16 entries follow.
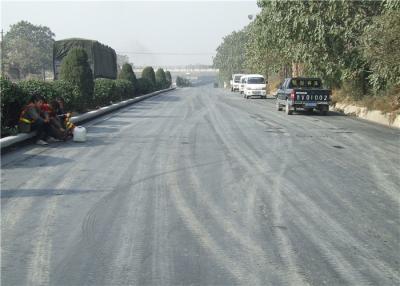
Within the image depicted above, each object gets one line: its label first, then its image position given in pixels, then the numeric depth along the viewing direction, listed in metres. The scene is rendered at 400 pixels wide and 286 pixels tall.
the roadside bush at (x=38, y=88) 14.56
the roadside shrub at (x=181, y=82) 115.75
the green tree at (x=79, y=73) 20.11
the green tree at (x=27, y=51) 97.31
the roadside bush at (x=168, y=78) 75.66
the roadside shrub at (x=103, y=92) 24.06
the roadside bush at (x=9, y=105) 12.52
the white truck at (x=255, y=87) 41.53
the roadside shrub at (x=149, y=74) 49.72
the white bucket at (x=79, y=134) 13.20
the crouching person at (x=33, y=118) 12.70
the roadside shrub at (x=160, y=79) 58.86
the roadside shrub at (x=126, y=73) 36.55
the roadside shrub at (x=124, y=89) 29.82
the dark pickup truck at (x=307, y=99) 22.56
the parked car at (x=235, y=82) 60.75
